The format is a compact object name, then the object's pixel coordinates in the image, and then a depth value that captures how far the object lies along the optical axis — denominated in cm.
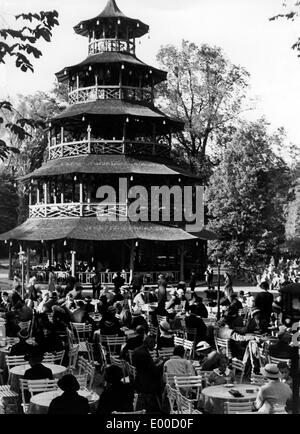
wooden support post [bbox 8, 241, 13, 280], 4109
